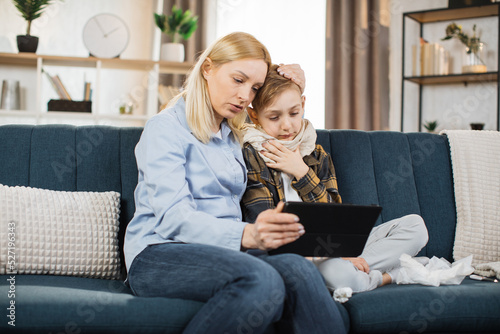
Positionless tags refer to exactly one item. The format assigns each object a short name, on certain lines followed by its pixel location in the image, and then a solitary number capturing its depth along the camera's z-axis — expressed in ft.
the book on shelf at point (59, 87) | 11.22
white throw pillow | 4.83
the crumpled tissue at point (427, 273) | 5.06
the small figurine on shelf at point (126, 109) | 11.68
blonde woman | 3.76
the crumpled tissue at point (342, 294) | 4.63
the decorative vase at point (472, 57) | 11.50
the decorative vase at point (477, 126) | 11.19
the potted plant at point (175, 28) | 11.47
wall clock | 11.37
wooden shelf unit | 11.01
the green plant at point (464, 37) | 11.57
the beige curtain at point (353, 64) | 12.51
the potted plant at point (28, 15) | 10.64
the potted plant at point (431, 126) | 12.17
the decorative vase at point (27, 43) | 11.01
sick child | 5.24
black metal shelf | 11.46
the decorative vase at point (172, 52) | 11.61
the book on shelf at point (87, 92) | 11.51
